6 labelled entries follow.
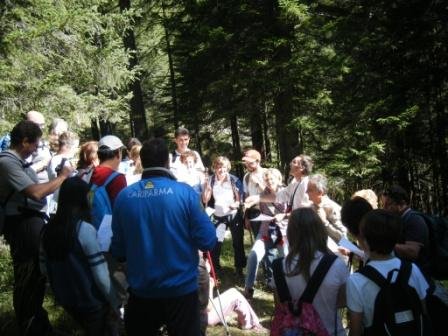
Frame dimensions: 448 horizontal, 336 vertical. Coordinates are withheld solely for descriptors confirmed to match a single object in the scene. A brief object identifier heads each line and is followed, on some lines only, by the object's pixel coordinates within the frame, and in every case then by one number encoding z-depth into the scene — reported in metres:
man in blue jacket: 3.09
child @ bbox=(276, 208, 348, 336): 3.02
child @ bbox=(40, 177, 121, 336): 3.46
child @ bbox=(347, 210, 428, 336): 2.80
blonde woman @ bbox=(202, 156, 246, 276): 7.13
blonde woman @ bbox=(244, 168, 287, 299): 6.24
